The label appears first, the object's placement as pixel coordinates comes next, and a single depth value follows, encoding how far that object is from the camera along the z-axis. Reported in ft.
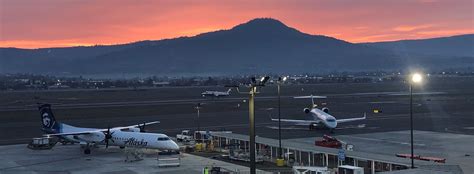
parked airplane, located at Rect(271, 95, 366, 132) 253.65
